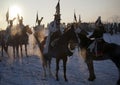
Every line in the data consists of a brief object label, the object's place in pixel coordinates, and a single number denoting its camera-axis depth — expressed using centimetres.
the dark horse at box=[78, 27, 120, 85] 1342
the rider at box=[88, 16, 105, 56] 1370
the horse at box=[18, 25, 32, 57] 2260
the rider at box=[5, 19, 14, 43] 2252
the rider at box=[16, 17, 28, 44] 2259
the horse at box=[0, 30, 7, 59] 2422
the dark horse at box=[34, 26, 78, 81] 1381
